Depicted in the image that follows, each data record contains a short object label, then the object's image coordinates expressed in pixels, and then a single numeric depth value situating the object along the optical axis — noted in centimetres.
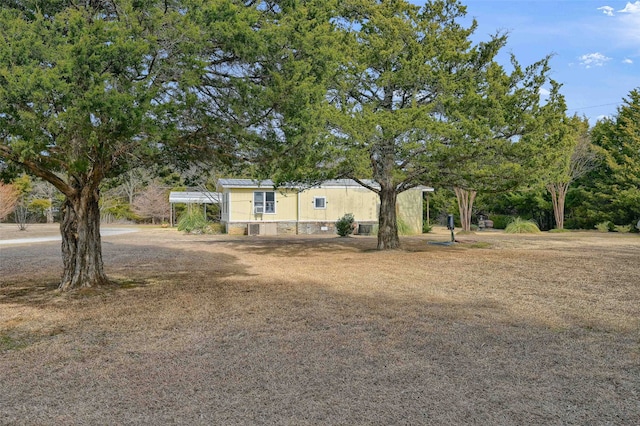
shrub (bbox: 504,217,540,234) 2498
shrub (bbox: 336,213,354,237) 2195
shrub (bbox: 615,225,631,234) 2544
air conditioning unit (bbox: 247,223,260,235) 2411
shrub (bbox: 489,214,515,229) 3055
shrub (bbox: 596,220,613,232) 2642
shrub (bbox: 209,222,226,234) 2629
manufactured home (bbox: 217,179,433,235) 2438
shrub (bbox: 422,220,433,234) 2645
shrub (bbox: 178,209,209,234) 2512
